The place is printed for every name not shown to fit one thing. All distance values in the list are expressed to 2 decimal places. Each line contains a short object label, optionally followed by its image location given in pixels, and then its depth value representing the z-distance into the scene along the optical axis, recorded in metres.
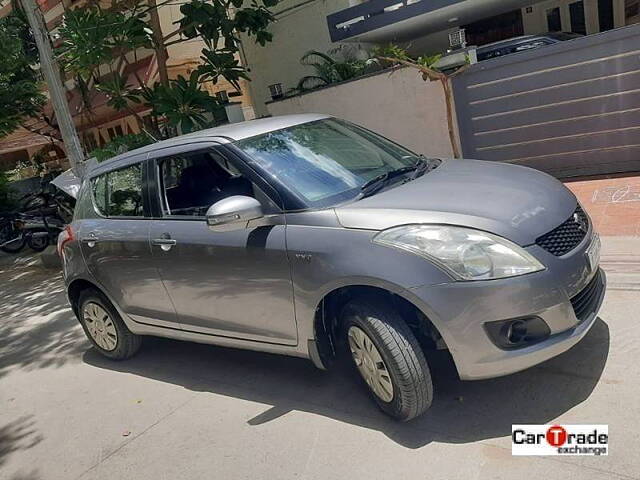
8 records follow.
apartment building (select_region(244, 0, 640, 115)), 9.74
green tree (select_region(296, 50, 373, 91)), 9.35
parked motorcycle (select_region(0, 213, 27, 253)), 10.59
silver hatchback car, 2.59
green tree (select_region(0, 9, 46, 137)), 10.97
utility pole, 7.71
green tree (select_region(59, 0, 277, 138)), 9.14
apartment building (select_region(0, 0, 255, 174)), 12.87
